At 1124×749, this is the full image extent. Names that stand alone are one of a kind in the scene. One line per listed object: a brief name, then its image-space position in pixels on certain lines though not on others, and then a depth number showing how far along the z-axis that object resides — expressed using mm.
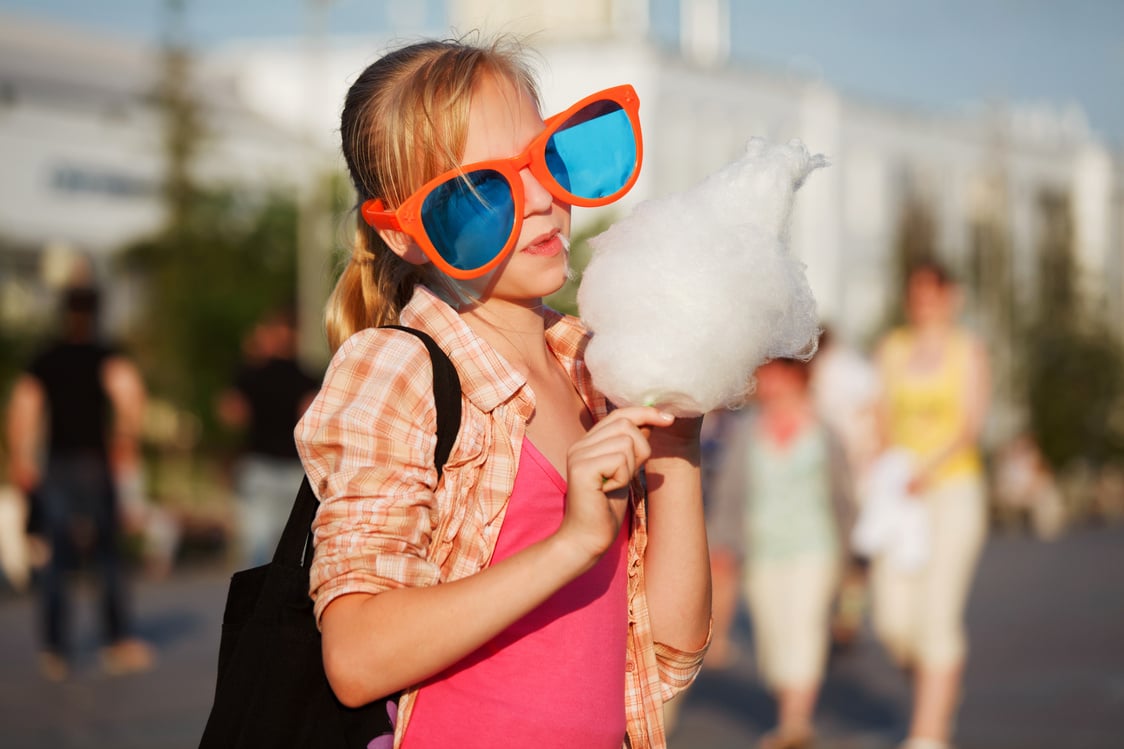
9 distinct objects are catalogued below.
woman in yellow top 6910
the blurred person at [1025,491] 30170
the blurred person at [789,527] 7105
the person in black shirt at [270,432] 9617
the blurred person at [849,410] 10758
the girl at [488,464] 1835
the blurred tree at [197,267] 25438
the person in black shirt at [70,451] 9180
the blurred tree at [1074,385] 36781
